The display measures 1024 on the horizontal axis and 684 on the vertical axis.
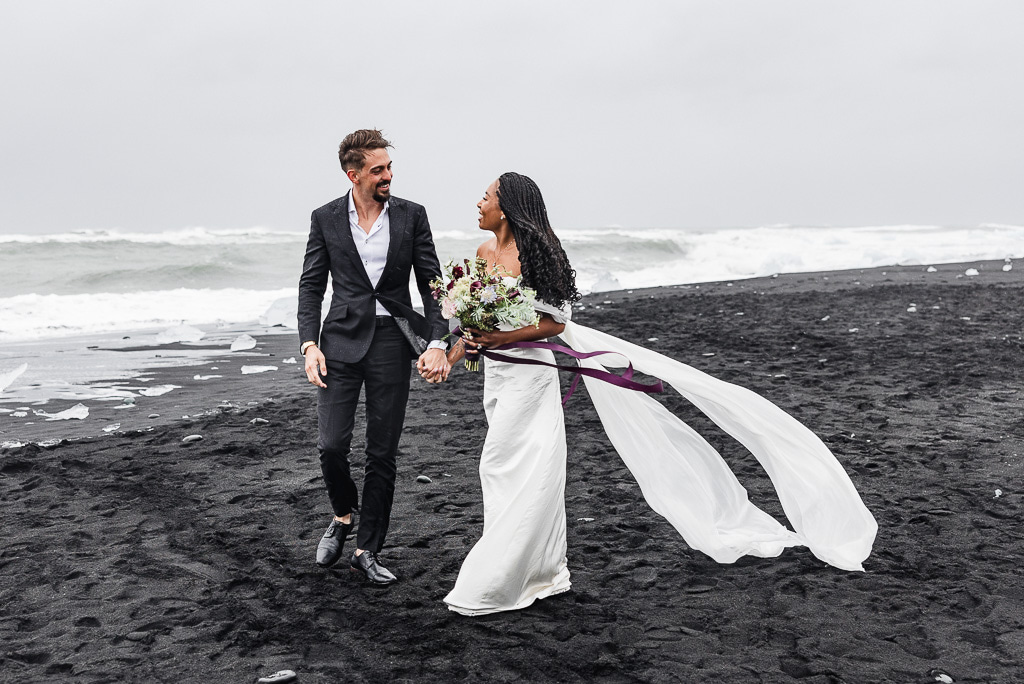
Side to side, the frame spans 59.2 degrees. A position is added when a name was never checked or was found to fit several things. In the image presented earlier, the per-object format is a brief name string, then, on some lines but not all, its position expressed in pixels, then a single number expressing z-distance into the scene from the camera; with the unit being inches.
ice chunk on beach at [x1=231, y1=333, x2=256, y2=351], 549.3
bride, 165.2
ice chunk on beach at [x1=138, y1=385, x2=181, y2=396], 397.8
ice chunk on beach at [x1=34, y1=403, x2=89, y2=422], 351.3
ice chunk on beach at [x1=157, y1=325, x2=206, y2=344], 593.6
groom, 174.4
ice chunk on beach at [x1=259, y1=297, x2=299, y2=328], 671.8
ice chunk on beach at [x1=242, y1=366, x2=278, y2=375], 456.8
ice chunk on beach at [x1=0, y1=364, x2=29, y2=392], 417.1
